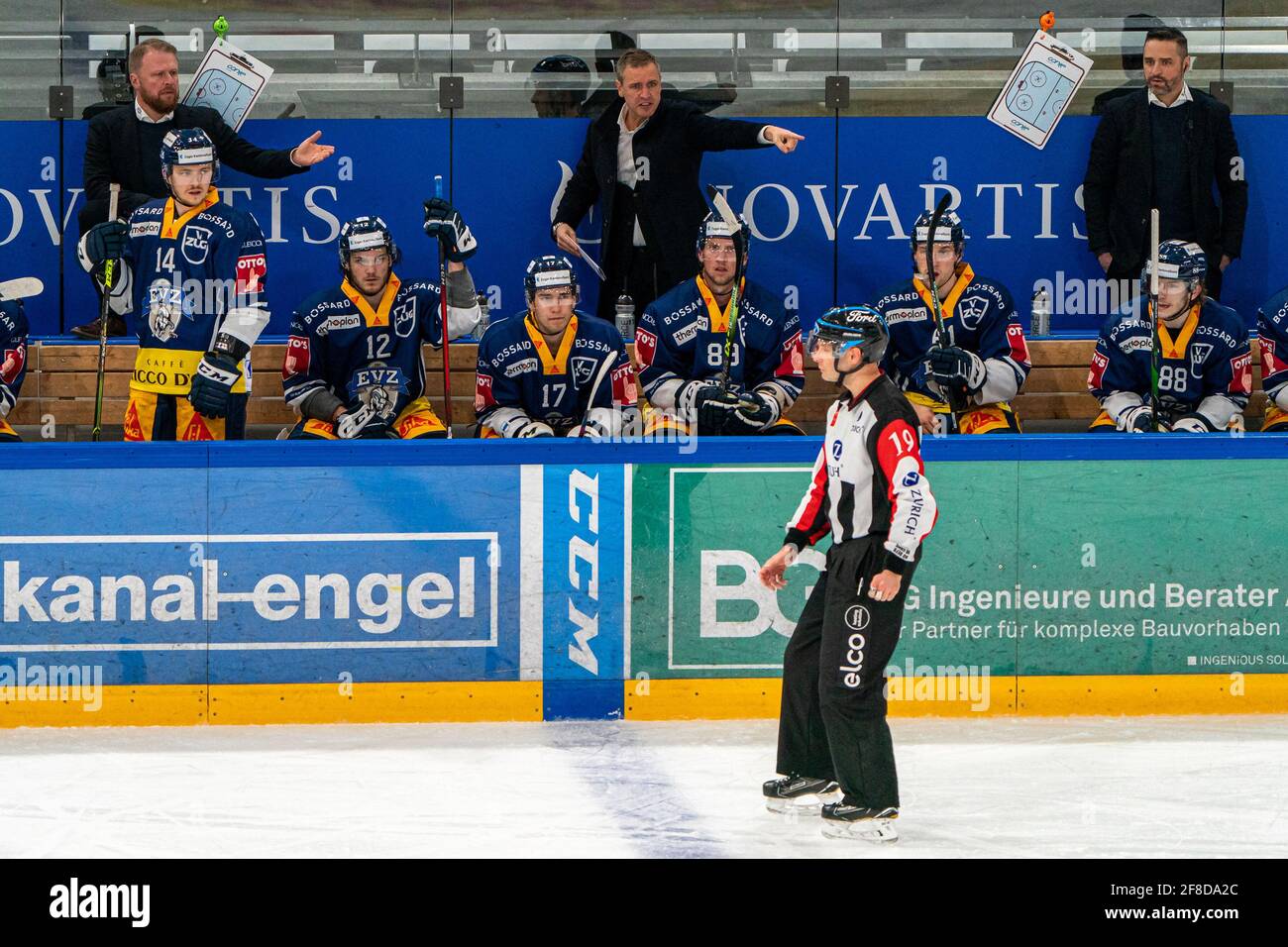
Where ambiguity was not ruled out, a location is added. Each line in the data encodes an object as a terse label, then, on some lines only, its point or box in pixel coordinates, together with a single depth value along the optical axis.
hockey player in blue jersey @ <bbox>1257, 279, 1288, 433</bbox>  17.56
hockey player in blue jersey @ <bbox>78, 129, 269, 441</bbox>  17.03
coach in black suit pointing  18.77
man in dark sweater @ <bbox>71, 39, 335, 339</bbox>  18.47
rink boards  14.55
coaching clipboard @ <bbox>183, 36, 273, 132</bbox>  19.61
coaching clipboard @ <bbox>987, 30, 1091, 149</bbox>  20.05
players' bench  18.31
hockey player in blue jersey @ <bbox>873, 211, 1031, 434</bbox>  17.50
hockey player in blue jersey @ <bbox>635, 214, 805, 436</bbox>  17.11
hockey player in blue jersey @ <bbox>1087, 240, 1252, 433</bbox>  17.56
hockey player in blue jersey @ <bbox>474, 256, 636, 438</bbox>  16.78
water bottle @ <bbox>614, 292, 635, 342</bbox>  19.02
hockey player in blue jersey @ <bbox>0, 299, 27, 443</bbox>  16.91
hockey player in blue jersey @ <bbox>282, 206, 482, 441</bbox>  17.00
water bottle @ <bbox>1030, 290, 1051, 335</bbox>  19.75
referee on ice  11.68
